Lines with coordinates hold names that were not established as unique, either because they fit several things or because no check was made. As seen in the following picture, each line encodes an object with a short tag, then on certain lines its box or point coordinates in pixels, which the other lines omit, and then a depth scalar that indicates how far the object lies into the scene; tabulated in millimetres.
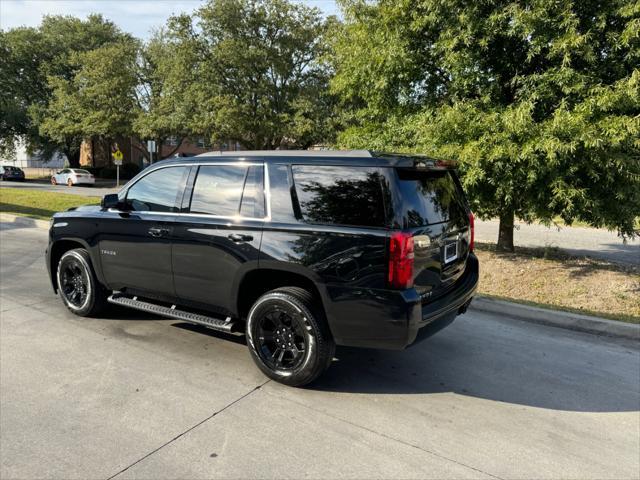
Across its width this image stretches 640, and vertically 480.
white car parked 34031
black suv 3303
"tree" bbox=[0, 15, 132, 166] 41406
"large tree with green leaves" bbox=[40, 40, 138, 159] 34625
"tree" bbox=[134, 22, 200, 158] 28266
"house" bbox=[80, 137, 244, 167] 47812
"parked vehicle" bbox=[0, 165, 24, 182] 39750
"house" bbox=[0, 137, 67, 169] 58844
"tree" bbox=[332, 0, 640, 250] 6270
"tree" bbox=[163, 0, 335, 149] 26953
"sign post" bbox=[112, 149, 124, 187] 32062
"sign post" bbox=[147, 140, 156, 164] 25808
